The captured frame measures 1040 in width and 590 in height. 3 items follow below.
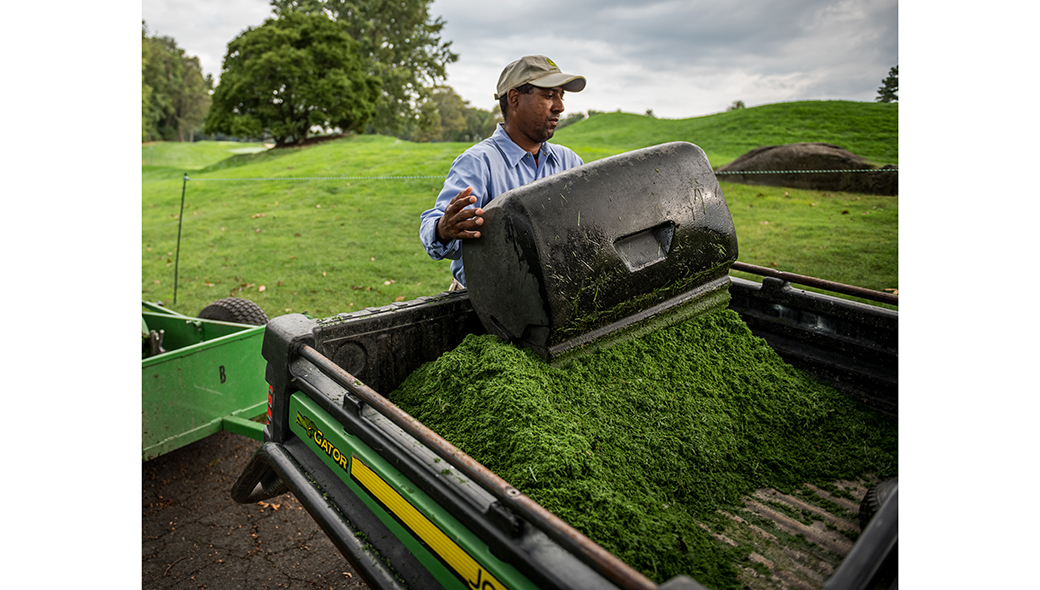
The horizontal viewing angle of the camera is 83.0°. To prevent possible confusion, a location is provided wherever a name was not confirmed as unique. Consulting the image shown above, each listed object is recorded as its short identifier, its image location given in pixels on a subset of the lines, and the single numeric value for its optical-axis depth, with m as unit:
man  2.89
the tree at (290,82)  22.56
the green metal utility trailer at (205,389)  3.19
